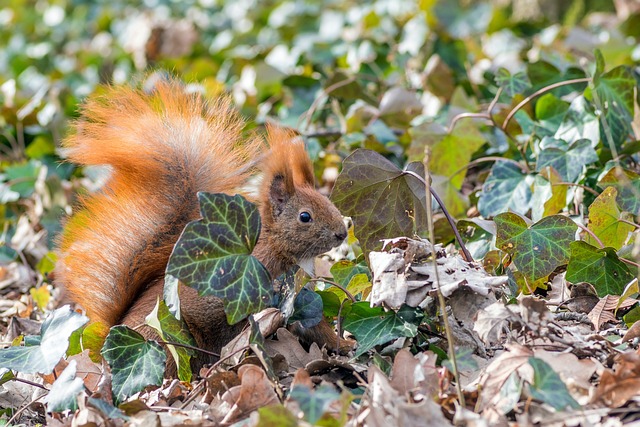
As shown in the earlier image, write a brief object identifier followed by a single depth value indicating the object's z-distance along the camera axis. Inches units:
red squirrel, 179.1
